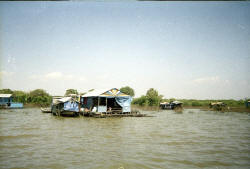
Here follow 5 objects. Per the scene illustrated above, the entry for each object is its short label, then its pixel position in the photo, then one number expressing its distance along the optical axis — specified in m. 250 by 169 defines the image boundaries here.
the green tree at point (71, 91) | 56.99
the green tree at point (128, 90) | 61.19
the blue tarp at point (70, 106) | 21.25
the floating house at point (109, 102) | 20.52
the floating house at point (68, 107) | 20.97
